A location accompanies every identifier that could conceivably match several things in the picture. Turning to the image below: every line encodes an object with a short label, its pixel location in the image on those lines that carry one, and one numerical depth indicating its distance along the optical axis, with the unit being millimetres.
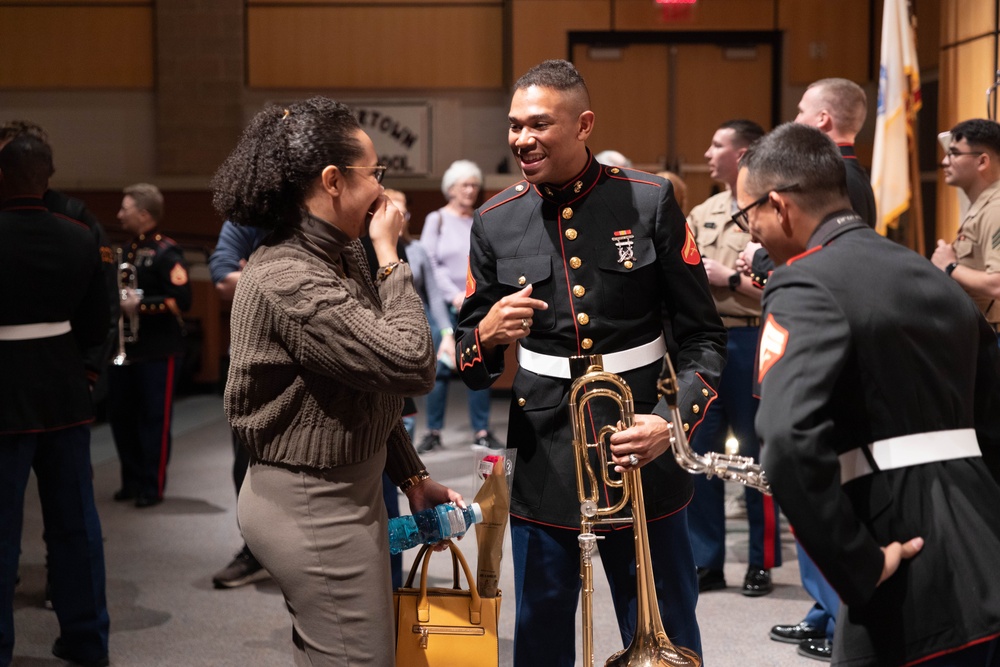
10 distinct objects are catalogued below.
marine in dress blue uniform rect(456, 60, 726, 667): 2320
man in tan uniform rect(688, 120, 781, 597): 4102
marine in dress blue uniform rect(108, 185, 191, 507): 5559
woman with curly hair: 1863
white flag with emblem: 5875
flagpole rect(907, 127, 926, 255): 6148
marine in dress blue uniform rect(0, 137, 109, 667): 3281
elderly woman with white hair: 6527
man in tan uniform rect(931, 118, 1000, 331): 3795
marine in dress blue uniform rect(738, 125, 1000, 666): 1544
